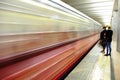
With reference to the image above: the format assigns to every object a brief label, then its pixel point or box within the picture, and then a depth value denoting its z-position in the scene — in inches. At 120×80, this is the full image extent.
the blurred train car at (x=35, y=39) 72.1
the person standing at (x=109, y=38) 283.7
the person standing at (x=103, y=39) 298.7
